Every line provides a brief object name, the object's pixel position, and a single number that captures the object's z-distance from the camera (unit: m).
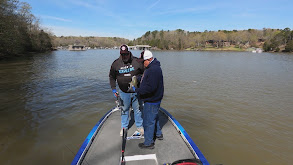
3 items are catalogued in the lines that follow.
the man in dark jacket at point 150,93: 3.42
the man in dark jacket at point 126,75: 4.16
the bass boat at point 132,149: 3.28
